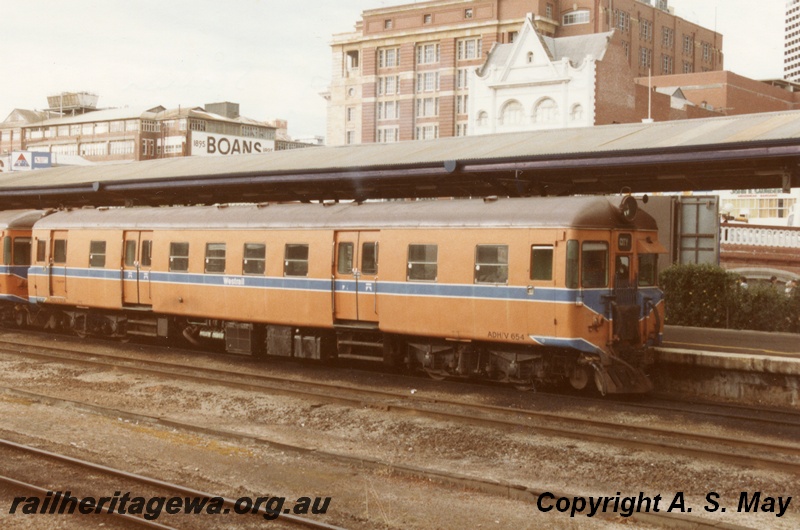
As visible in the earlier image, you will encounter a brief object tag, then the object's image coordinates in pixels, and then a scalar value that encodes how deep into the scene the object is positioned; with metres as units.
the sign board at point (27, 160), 71.38
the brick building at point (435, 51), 90.50
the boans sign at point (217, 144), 103.82
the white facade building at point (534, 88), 69.75
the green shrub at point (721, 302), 24.03
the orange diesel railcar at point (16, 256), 25.81
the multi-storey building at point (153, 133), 107.62
